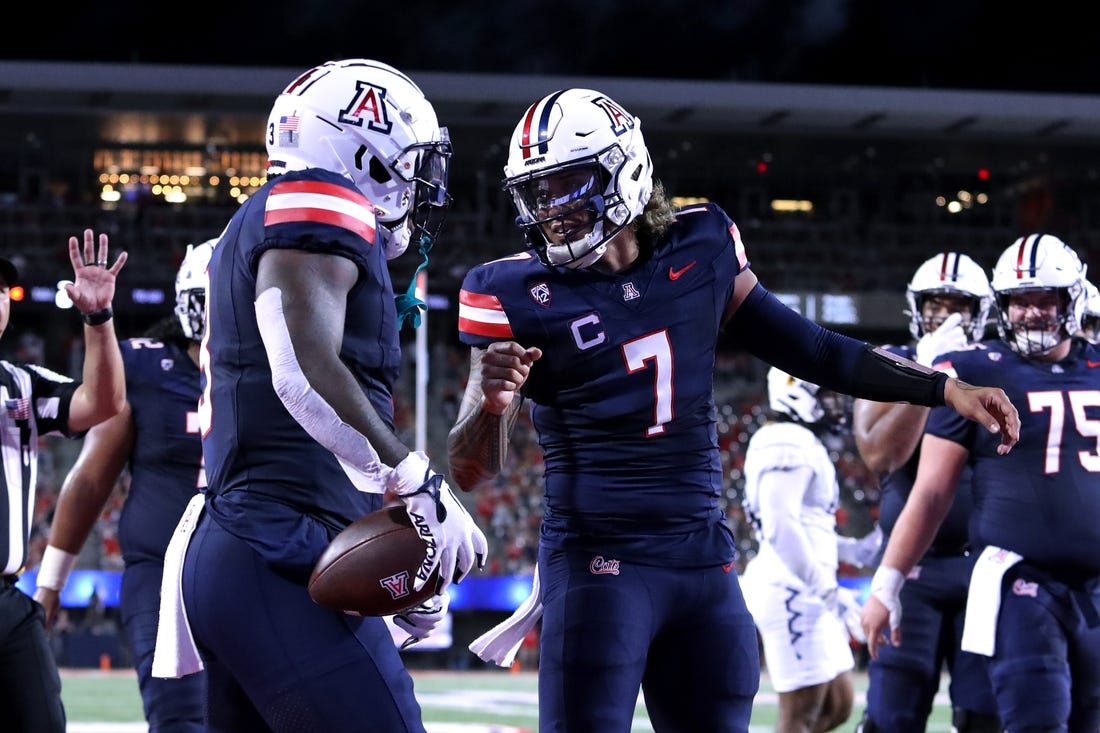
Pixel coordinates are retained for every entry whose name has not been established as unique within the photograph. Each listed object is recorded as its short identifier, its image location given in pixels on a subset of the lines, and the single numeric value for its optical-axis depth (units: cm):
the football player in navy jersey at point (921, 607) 1112
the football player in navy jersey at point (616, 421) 708
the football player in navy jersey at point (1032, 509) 941
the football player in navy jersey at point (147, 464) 1073
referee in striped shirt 849
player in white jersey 1286
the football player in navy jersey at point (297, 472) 543
